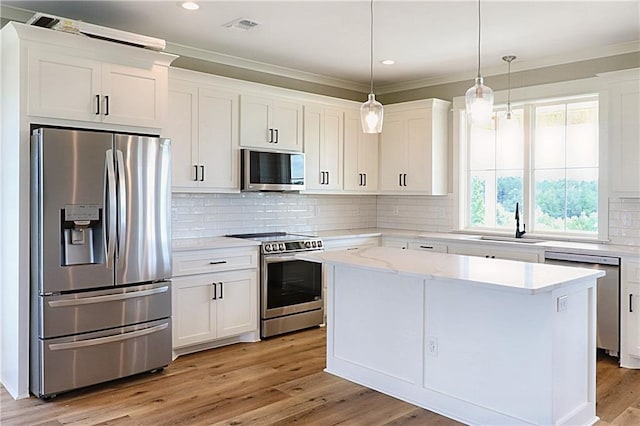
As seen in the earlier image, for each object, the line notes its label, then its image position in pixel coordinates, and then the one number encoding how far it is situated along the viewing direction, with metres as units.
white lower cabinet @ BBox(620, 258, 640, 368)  3.98
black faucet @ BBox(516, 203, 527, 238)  5.12
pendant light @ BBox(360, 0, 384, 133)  3.19
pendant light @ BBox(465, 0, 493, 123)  2.81
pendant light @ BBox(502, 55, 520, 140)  5.30
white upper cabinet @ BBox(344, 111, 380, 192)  5.85
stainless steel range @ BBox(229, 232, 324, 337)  4.70
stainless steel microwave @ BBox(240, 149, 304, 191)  4.81
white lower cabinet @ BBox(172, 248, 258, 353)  4.16
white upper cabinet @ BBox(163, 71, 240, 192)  4.40
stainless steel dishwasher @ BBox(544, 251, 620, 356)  4.09
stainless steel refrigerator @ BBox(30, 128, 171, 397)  3.29
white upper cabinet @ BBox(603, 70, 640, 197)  4.23
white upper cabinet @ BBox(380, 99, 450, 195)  5.65
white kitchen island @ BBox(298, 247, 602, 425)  2.73
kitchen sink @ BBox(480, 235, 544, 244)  4.86
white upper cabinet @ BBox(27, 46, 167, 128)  3.32
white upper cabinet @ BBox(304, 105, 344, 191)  5.42
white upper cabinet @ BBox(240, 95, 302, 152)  4.86
